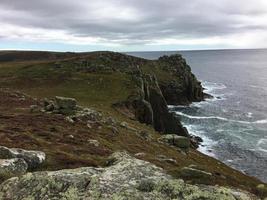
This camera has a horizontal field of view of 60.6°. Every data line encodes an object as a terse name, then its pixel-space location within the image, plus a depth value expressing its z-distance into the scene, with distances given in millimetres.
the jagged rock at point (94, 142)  19878
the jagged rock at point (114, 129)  27239
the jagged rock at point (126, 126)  31830
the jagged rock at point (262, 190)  10413
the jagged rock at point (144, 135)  30134
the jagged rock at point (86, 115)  27515
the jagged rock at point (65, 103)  28490
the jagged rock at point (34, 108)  28627
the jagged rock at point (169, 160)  19321
